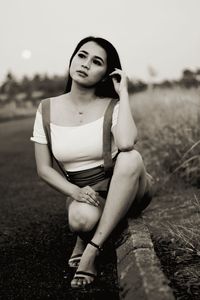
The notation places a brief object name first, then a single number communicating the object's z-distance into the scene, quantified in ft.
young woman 8.21
